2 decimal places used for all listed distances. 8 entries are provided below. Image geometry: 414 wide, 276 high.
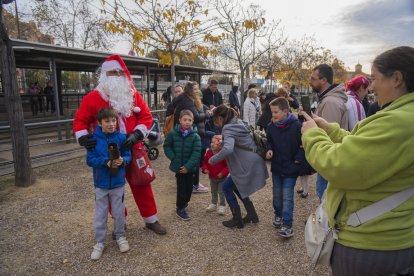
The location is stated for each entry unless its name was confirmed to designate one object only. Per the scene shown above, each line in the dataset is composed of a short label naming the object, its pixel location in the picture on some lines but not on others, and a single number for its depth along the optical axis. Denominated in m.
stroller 6.59
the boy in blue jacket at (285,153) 3.27
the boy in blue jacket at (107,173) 2.92
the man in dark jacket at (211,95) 7.48
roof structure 7.23
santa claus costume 3.14
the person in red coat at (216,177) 3.93
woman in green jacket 1.19
